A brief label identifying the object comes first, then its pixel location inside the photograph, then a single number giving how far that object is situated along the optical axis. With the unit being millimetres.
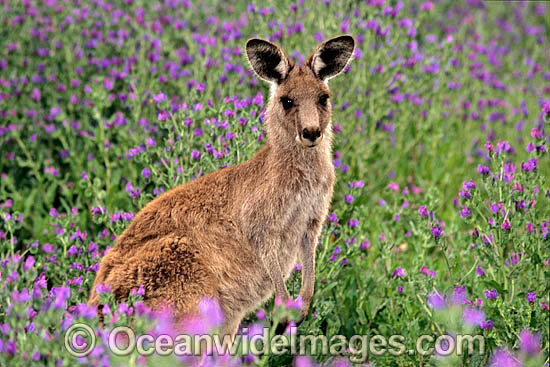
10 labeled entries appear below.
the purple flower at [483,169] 8758
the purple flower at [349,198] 9648
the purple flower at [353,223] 9422
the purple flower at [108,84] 11555
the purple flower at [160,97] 9969
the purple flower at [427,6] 13611
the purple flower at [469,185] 8672
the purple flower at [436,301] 6840
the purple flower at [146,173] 9395
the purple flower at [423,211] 8711
